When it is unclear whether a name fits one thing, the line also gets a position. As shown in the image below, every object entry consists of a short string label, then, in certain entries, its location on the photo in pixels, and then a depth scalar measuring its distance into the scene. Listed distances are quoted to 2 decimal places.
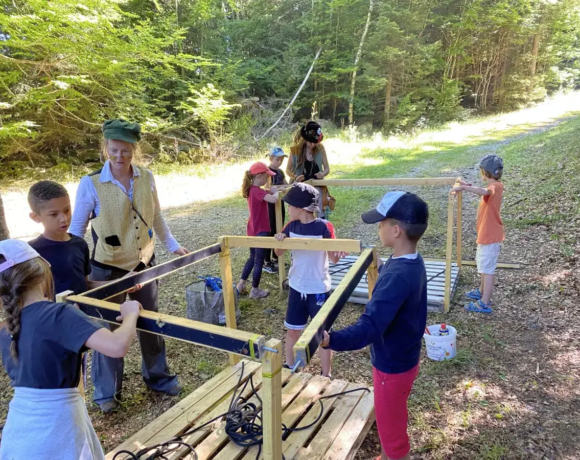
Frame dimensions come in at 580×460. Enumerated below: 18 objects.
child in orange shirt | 3.93
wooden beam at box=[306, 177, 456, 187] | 4.42
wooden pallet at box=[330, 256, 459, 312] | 4.33
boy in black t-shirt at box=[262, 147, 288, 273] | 5.29
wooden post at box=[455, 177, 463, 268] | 5.22
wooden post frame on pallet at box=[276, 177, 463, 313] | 4.09
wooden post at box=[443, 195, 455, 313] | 3.95
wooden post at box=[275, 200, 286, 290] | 5.02
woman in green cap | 2.63
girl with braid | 1.49
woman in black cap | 5.18
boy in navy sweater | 1.75
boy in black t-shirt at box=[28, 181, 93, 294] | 2.23
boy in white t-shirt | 2.92
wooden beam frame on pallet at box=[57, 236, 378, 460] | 1.43
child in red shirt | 4.68
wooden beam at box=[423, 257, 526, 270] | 5.21
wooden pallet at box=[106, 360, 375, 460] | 2.28
